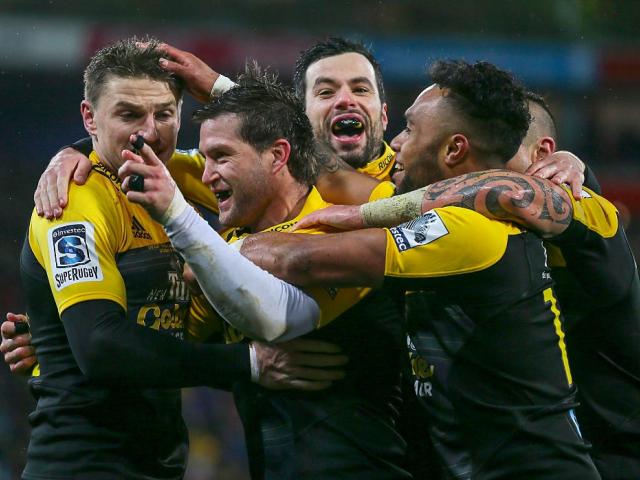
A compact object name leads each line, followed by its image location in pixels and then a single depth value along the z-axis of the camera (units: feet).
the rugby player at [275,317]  22.34
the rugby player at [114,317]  24.49
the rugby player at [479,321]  22.75
